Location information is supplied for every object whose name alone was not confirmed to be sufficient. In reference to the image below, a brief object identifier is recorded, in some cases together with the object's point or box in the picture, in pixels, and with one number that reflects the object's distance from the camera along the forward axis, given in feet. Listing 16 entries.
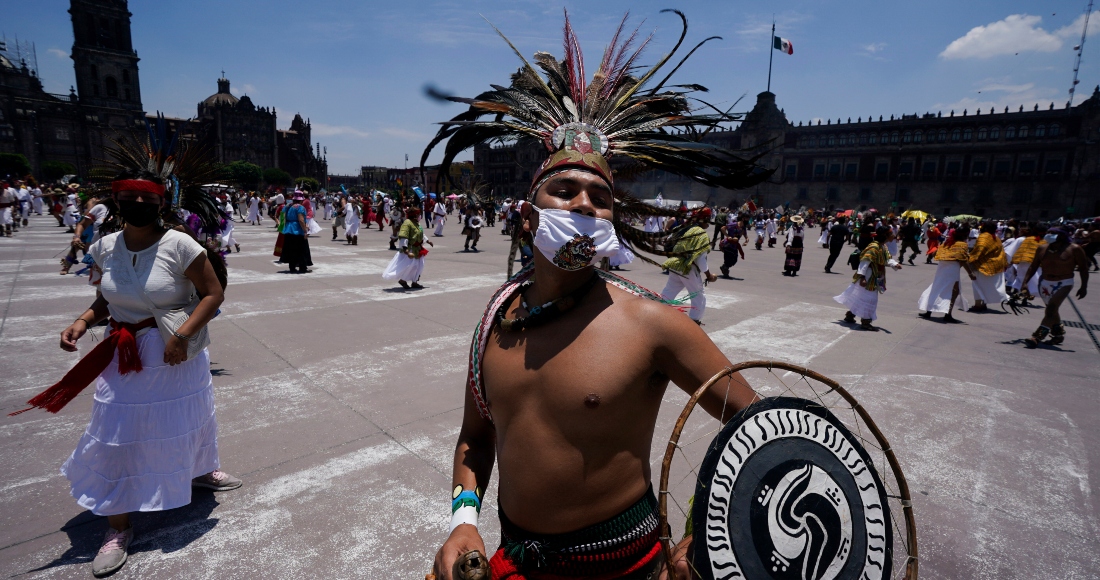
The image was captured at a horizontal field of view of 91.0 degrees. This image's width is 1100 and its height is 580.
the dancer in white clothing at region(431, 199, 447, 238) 72.81
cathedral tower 241.14
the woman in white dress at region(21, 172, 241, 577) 9.39
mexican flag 155.59
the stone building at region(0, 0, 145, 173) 213.46
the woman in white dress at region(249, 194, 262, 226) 88.26
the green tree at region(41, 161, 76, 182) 203.51
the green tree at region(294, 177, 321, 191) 279.08
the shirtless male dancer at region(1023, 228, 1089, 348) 25.96
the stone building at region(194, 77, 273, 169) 312.50
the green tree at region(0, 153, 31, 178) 187.57
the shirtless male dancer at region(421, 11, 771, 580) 4.67
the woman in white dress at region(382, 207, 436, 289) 34.27
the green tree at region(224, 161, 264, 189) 262.94
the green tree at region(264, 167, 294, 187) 297.33
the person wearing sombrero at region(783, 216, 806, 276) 48.03
